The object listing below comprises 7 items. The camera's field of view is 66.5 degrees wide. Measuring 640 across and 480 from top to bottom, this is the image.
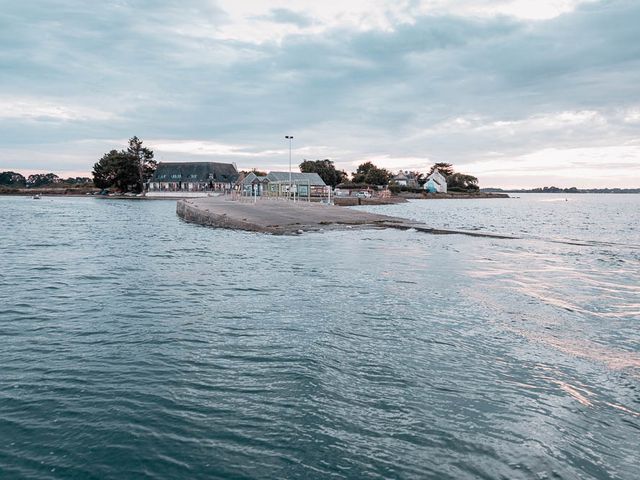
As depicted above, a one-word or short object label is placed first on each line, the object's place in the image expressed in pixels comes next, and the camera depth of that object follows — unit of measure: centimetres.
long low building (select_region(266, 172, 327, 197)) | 10100
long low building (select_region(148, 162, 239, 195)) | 15588
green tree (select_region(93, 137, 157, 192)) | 14762
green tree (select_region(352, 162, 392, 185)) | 17125
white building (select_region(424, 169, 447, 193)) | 19262
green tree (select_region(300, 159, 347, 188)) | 16088
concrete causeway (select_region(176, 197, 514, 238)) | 3909
